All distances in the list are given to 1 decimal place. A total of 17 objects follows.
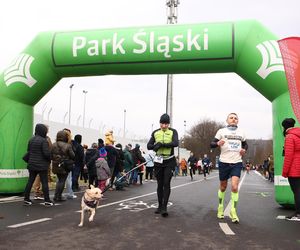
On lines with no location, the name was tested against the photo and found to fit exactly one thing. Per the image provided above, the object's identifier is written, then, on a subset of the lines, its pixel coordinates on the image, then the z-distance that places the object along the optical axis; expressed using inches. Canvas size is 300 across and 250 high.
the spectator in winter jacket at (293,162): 265.6
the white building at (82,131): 1090.7
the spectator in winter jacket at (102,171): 426.9
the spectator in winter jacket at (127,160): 658.8
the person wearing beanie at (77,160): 438.6
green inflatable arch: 352.2
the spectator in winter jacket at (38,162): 334.3
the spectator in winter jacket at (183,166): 1414.0
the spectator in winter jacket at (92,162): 469.4
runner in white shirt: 273.4
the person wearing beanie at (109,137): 495.5
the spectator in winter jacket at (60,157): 358.9
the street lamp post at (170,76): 1223.4
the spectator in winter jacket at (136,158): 701.9
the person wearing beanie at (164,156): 292.8
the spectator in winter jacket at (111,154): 505.7
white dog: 242.4
